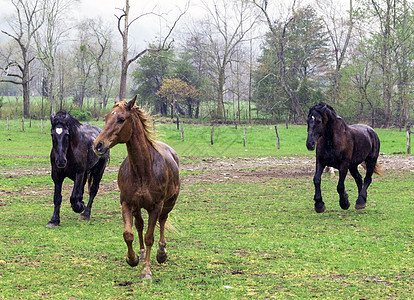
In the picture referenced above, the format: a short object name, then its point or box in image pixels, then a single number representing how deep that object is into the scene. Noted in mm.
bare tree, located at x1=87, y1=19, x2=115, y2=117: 58819
